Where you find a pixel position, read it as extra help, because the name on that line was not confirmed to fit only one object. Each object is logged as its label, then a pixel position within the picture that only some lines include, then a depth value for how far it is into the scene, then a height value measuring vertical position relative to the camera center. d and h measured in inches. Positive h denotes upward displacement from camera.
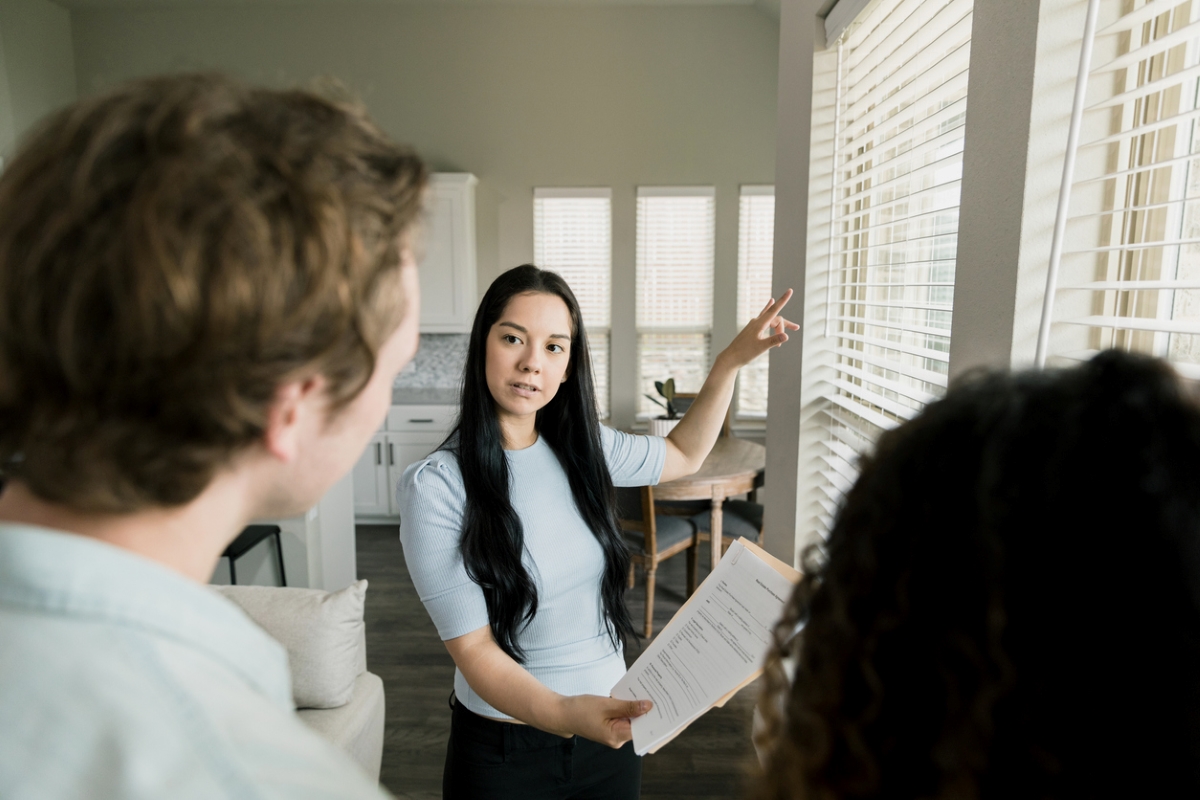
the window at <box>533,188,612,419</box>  216.7 +10.3
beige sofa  75.4 -38.6
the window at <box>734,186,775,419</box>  212.8 +2.7
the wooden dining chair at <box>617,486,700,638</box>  133.6 -48.5
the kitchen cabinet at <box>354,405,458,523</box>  199.8 -47.6
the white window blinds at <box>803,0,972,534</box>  49.7 +5.1
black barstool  114.6 -42.8
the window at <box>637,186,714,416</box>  214.7 -2.1
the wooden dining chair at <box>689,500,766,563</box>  143.9 -48.6
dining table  136.3 -38.4
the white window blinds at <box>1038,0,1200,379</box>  33.6 +3.8
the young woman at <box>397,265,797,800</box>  54.0 -21.2
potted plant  149.8 -29.4
